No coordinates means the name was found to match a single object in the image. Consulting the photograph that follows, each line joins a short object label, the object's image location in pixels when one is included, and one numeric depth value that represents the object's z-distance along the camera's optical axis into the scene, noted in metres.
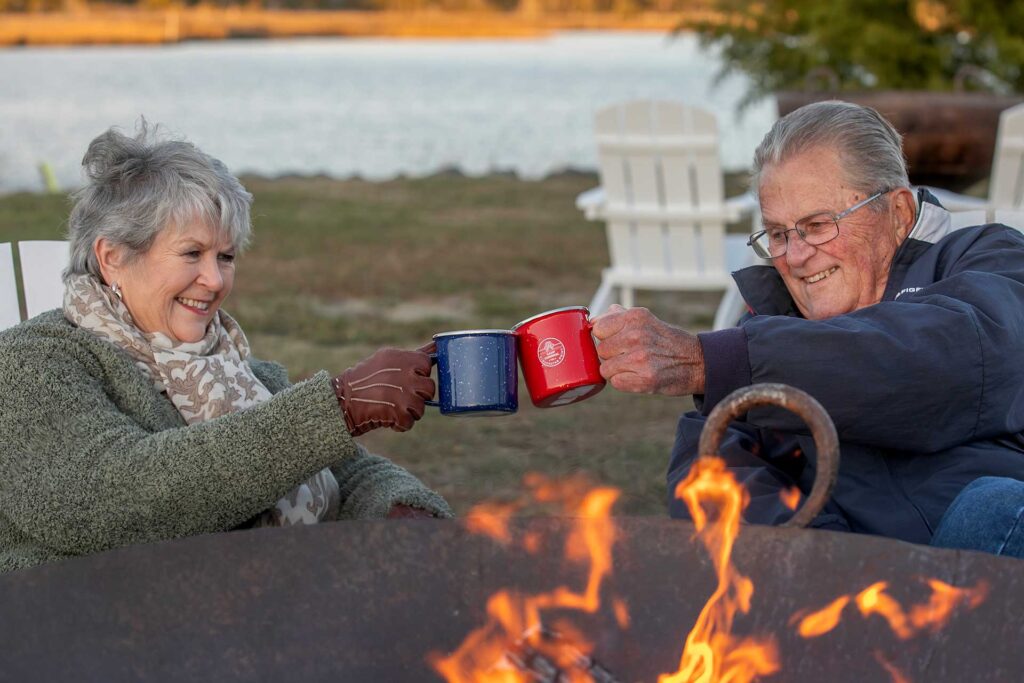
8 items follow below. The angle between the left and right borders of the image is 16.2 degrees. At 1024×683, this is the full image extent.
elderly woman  3.25
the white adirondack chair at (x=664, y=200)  6.57
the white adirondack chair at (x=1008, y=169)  6.47
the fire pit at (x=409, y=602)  3.11
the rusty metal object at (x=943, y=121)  7.48
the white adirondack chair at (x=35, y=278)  3.80
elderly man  3.22
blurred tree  11.11
